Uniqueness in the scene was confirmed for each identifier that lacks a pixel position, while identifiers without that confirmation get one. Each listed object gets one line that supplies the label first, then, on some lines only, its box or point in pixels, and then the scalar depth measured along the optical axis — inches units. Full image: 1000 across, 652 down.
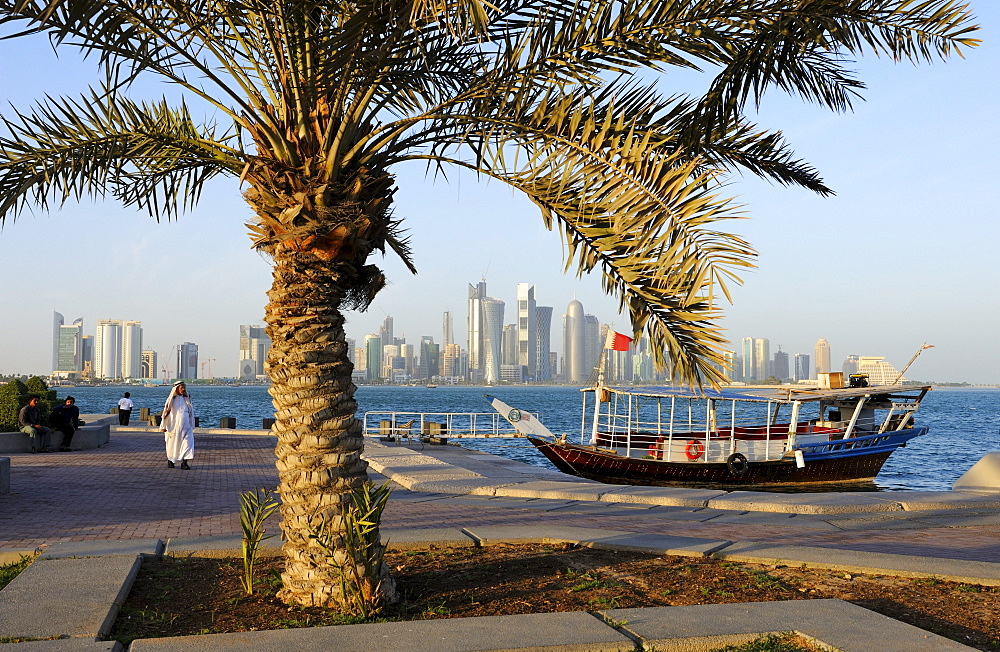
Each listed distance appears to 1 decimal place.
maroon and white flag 741.5
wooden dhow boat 801.8
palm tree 210.7
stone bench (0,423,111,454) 676.7
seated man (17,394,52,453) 678.5
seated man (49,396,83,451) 716.7
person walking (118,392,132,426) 1162.6
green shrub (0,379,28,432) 697.6
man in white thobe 596.7
